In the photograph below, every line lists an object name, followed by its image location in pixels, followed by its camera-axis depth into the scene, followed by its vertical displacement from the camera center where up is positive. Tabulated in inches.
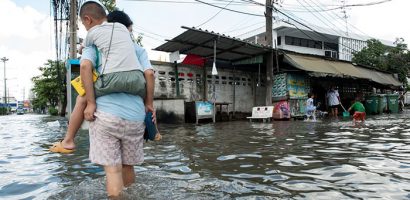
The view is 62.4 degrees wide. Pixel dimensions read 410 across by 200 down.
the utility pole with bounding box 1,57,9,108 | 2718.5 +408.4
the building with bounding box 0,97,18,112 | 3966.0 +97.9
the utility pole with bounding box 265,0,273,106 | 621.3 +83.6
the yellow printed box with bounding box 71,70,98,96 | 103.7 +7.7
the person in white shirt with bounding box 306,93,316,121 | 600.7 -8.1
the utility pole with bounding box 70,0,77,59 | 605.3 +150.5
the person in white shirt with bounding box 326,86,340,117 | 729.6 +8.7
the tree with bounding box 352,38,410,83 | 1086.4 +151.5
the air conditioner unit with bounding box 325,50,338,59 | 1506.0 +228.8
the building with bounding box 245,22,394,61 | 1462.8 +291.7
